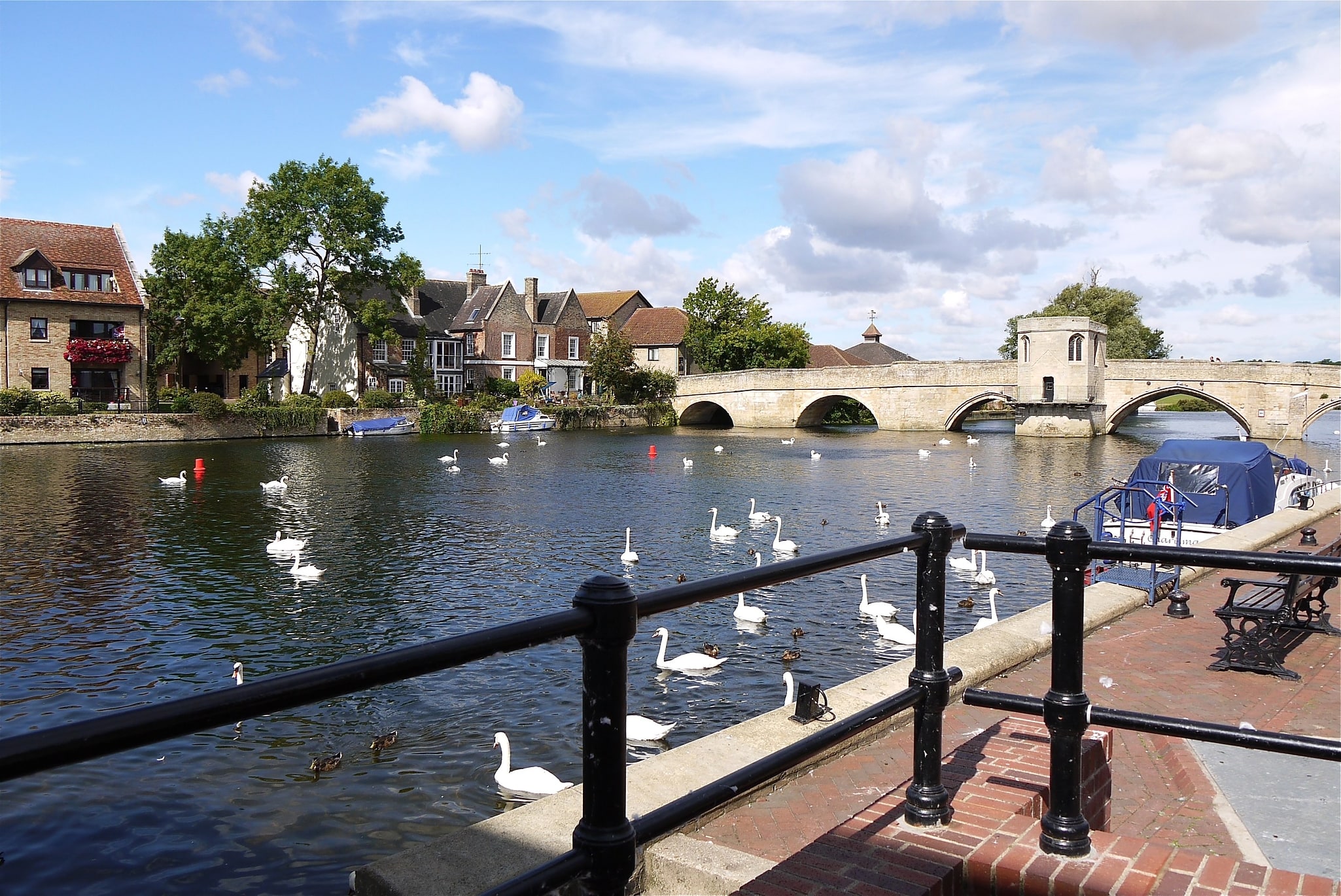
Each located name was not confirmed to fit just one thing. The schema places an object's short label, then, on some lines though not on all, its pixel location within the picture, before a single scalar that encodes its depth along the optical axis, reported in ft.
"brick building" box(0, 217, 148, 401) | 171.32
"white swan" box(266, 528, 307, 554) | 66.23
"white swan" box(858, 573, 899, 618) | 49.34
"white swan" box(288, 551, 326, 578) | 59.36
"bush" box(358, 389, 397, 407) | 198.49
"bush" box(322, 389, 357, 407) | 192.75
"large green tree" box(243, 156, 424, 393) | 183.93
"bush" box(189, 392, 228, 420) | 169.07
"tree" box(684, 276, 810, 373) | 278.26
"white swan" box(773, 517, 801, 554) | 67.46
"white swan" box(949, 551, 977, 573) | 61.06
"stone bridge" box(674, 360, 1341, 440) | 190.80
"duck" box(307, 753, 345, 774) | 31.37
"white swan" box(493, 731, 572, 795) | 28.71
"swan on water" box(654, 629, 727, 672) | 40.86
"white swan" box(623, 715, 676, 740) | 32.71
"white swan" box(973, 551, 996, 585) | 57.82
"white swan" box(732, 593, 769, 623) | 48.55
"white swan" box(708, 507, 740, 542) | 75.56
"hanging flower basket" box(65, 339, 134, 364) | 172.96
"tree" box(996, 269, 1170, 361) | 288.92
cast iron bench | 25.39
